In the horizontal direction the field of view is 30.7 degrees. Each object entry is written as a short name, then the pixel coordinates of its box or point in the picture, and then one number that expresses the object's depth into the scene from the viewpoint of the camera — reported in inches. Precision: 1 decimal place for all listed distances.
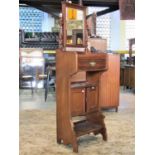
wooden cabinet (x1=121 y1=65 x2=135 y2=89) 327.0
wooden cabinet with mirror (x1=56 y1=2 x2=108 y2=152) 126.7
